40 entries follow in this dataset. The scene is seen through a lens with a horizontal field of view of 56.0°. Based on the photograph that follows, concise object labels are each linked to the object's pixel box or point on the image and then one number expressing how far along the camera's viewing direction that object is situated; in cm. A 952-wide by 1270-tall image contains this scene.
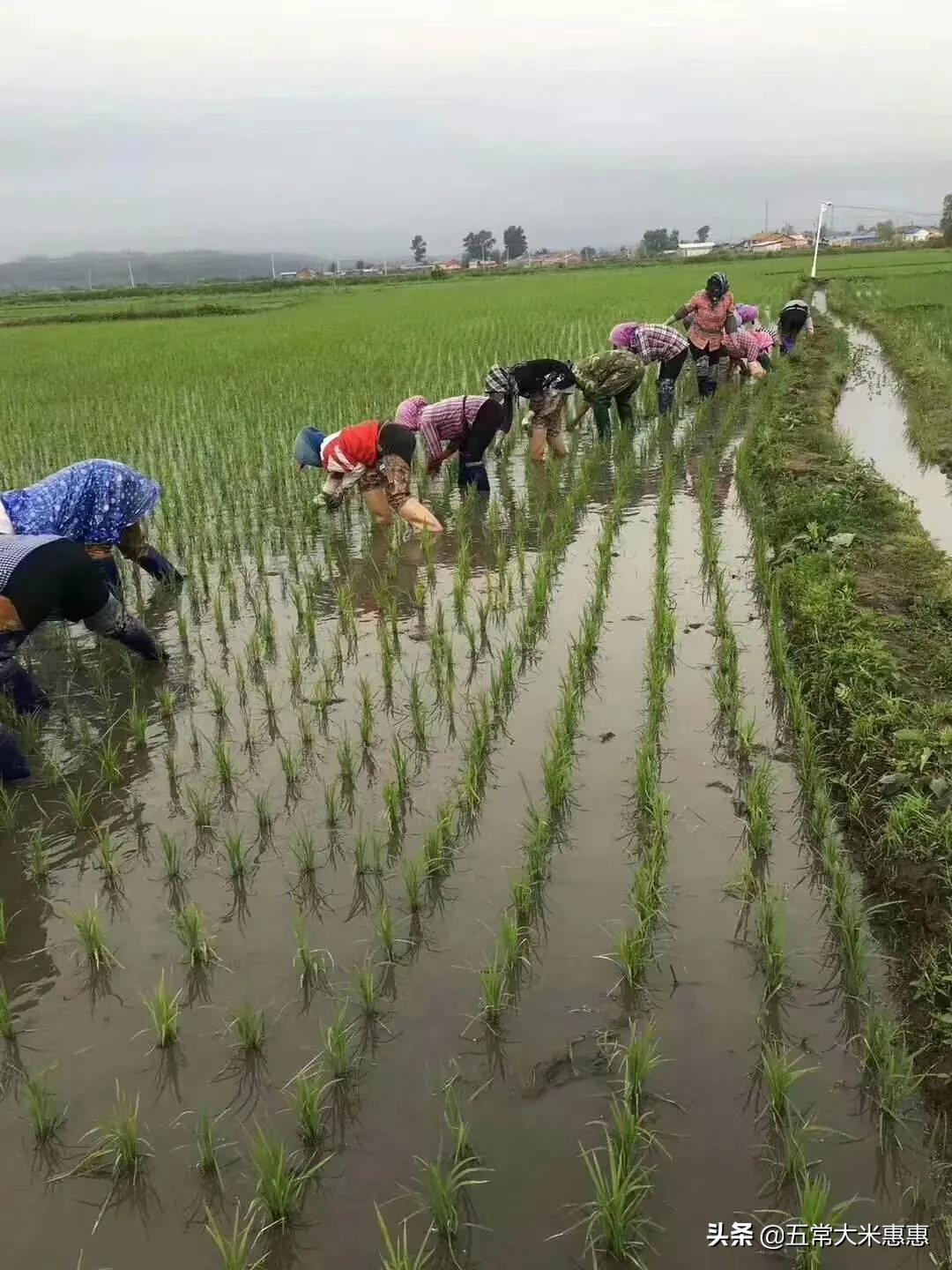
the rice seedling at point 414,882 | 238
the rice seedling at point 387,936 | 221
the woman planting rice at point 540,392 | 614
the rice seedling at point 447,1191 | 159
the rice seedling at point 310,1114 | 176
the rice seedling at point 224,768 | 301
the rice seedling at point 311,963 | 217
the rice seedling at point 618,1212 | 155
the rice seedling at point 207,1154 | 171
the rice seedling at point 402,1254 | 146
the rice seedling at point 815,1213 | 148
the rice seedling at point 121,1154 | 173
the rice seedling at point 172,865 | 256
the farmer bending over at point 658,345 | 772
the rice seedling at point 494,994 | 200
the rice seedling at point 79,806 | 281
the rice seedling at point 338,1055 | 190
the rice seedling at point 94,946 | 226
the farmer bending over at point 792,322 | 1030
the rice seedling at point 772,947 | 207
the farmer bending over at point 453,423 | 570
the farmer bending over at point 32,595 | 296
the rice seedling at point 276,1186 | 162
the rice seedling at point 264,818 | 275
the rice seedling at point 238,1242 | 149
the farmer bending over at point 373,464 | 518
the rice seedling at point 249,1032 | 198
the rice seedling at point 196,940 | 225
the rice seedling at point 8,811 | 283
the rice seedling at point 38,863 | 261
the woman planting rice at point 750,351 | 899
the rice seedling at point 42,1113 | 180
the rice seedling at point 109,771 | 305
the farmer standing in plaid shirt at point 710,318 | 819
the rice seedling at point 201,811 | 279
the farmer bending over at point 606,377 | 702
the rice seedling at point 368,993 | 206
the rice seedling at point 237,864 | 255
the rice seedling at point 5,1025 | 204
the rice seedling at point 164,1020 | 201
